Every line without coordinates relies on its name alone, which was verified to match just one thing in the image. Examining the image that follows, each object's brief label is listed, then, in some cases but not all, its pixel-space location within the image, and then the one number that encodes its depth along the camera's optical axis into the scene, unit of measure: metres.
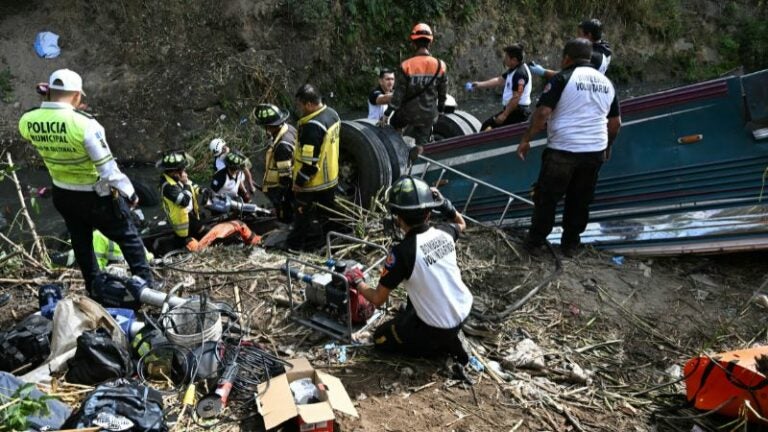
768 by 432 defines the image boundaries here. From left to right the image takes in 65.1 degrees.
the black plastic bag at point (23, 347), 3.67
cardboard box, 2.96
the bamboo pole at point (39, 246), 5.27
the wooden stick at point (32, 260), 5.04
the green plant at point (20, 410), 2.63
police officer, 4.01
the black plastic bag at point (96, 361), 3.42
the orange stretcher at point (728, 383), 3.08
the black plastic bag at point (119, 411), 2.87
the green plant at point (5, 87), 9.95
